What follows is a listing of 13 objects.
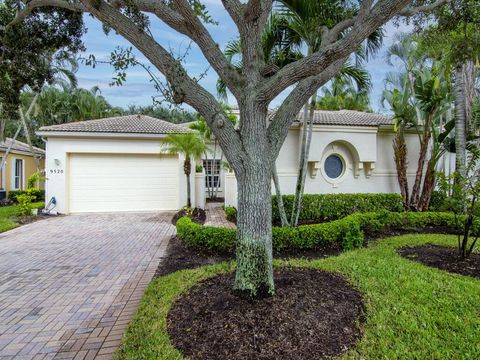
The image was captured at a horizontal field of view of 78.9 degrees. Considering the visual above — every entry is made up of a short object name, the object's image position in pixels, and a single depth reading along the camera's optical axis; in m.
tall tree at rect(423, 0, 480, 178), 6.35
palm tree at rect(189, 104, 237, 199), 14.77
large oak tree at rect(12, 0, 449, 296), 3.81
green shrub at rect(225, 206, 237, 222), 10.71
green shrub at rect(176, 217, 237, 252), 7.15
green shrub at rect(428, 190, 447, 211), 11.55
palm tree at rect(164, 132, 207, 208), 12.02
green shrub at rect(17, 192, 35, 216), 13.04
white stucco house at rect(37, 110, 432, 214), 11.44
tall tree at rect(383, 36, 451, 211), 10.81
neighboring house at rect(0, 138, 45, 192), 19.39
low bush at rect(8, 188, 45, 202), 17.75
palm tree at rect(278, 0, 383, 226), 6.81
